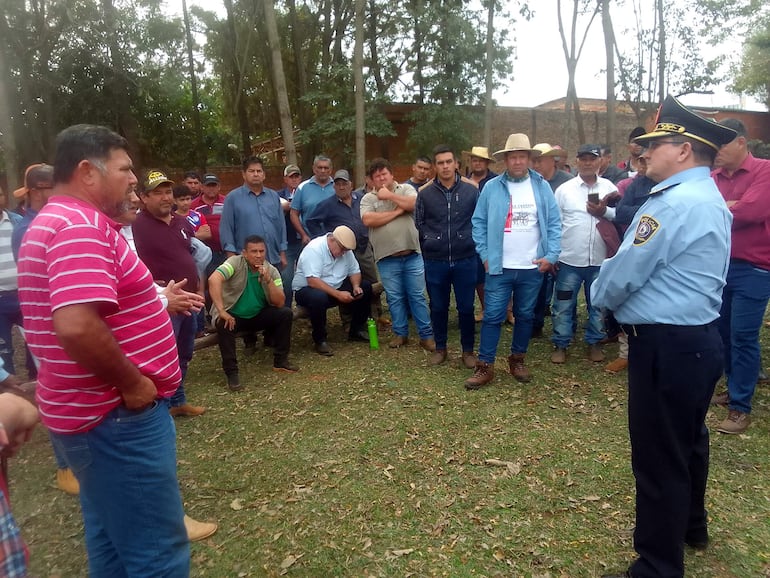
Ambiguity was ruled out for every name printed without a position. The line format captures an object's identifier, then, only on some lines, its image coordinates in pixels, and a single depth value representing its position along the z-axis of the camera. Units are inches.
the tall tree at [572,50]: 765.3
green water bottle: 238.7
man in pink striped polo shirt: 66.4
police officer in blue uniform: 89.5
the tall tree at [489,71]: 703.1
